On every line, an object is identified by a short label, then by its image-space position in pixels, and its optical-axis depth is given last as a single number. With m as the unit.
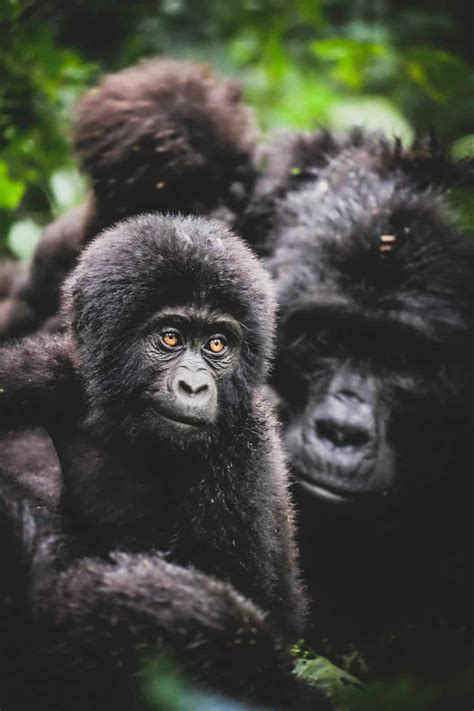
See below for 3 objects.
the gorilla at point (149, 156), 7.90
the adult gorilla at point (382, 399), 6.87
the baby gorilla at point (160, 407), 5.07
